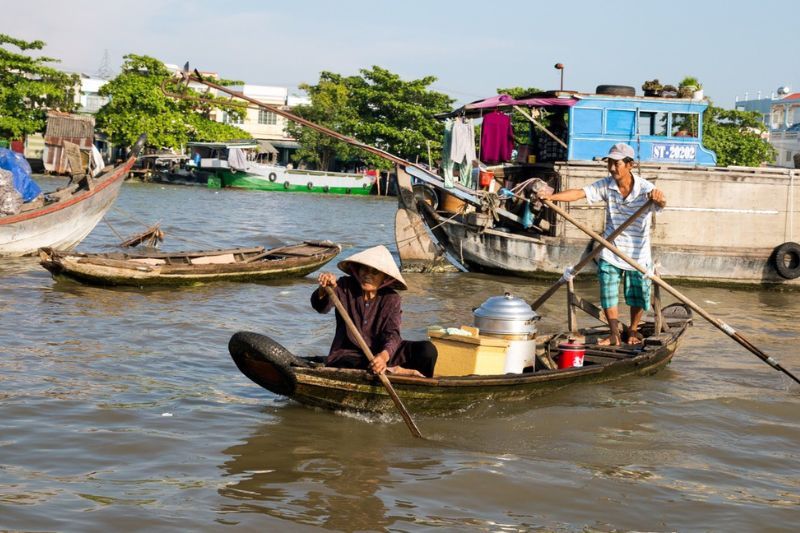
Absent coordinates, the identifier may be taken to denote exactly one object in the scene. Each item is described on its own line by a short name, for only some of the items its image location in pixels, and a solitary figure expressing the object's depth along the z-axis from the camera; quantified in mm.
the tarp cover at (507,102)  16484
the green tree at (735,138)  46344
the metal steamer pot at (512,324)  7020
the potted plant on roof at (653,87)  17078
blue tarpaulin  16281
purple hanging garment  18297
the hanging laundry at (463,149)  17156
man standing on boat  7914
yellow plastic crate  6828
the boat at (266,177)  49531
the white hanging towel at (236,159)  49000
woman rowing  6176
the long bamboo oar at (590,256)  7762
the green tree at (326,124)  54141
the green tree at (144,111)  51031
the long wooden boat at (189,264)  12312
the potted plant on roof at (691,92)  17109
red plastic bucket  7652
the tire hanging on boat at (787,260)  16094
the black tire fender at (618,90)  16953
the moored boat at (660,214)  16078
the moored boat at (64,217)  15171
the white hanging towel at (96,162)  18078
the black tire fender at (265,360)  6195
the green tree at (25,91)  48625
